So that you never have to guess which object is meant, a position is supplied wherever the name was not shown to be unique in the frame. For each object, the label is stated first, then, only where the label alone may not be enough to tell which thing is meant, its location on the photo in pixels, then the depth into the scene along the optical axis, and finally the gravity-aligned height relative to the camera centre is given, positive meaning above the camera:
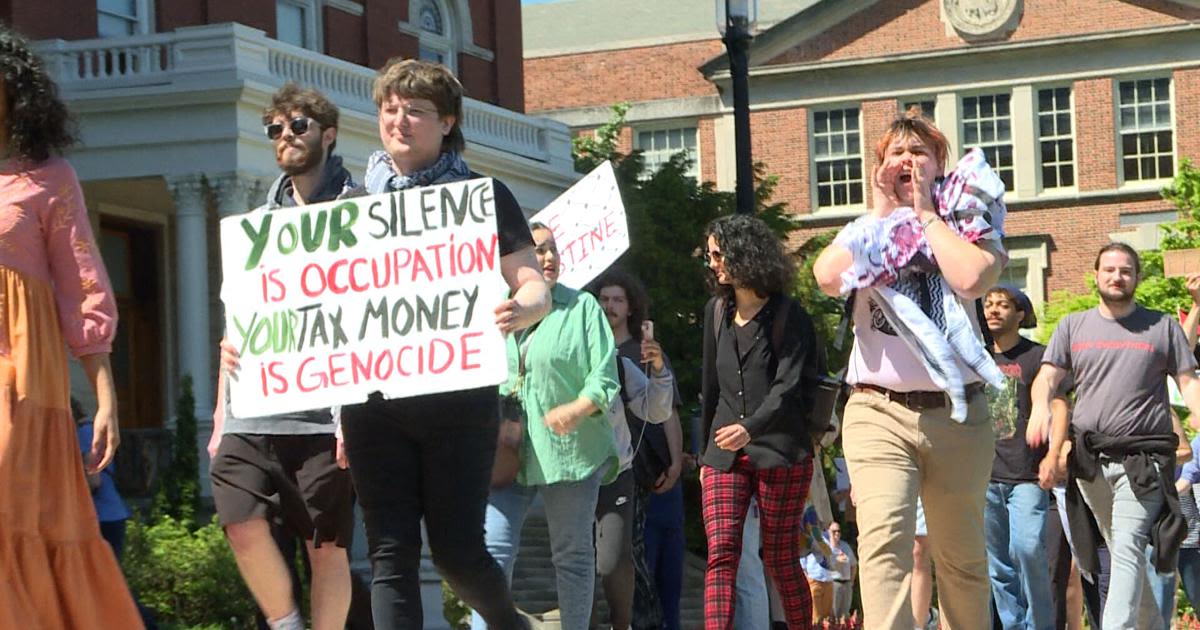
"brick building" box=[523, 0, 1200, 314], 50.66 +4.93
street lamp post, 17.58 +2.03
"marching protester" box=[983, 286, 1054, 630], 11.21 -0.98
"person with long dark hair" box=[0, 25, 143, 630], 5.73 -0.04
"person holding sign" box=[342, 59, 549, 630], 6.58 -0.35
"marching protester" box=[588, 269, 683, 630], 10.20 -0.66
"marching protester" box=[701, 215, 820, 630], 9.55 -0.38
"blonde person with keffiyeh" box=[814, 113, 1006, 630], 7.53 -0.15
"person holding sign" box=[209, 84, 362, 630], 8.31 -0.60
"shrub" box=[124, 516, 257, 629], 16.53 -1.81
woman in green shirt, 8.88 -0.48
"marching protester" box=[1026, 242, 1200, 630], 10.21 -0.52
